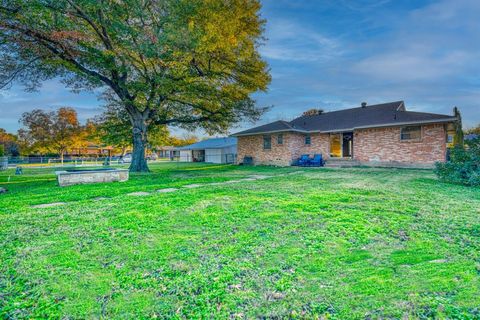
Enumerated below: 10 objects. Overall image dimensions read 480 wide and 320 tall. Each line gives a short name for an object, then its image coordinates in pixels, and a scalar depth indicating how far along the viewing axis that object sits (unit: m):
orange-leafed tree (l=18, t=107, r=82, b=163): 36.78
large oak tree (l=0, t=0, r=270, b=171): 9.95
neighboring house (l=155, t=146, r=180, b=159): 60.96
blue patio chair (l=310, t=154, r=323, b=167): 17.89
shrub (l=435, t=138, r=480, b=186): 8.28
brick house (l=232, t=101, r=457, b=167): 14.36
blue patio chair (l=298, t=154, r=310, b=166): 18.09
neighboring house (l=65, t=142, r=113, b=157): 49.33
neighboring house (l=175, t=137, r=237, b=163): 30.48
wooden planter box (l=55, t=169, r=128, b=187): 8.78
